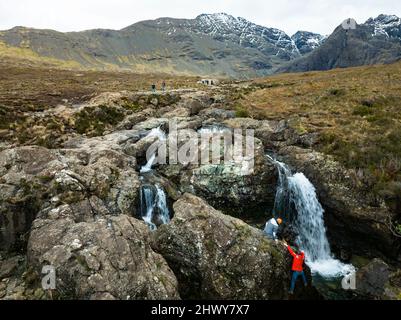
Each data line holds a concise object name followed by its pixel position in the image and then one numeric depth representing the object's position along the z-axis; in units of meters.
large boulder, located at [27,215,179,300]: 15.16
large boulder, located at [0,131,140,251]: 21.25
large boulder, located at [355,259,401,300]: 20.00
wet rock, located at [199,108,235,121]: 47.56
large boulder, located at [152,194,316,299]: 18.02
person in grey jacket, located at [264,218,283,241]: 20.56
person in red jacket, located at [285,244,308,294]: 18.91
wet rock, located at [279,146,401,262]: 24.84
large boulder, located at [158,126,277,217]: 28.97
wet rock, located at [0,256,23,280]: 18.08
